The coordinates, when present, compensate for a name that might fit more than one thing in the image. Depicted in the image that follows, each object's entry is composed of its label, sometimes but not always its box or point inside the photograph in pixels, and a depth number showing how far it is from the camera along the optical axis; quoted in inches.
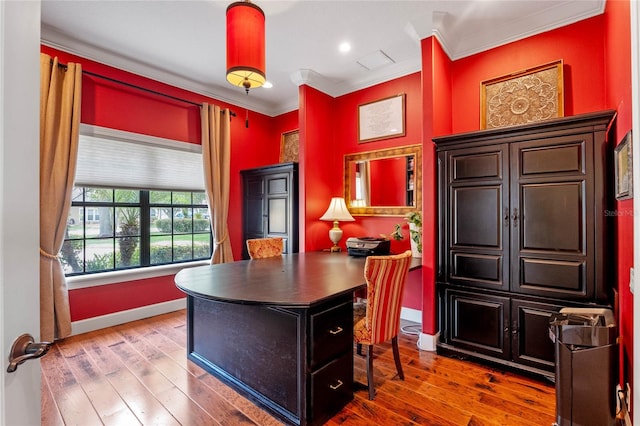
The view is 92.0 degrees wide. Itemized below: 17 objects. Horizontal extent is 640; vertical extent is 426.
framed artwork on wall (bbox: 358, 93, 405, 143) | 147.9
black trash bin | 64.9
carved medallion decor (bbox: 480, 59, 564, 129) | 108.3
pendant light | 73.2
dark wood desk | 71.7
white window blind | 129.1
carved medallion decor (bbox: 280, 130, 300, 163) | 186.7
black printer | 129.1
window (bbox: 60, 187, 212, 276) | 131.7
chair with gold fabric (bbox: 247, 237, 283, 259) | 131.8
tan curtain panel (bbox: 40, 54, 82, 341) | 113.7
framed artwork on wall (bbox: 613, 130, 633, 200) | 60.4
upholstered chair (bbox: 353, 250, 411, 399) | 81.1
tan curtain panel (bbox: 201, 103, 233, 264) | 163.2
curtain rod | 126.6
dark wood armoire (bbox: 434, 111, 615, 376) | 85.4
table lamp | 152.2
